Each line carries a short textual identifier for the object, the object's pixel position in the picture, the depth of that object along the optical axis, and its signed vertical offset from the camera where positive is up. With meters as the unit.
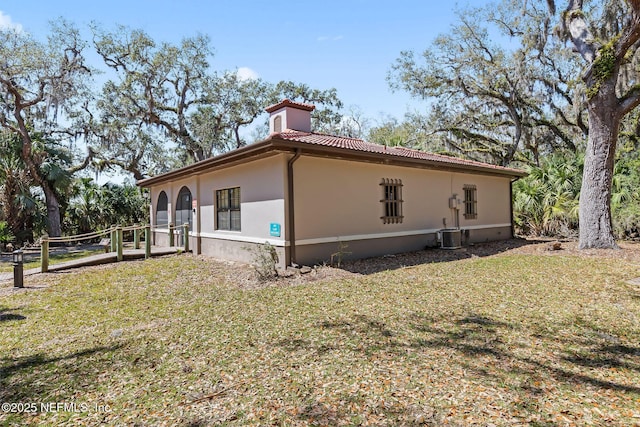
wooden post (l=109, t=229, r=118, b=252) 11.92 -0.55
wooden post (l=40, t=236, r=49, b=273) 8.65 -0.78
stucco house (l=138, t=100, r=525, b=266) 8.10 +0.56
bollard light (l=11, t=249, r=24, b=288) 7.27 -0.92
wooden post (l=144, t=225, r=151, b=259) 10.91 -0.66
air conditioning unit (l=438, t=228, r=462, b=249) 11.02 -0.69
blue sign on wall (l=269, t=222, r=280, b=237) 8.07 -0.22
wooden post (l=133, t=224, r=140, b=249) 12.42 -0.50
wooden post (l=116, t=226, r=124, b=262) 10.34 -0.61
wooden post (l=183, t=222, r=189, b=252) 11.84 -0.51
